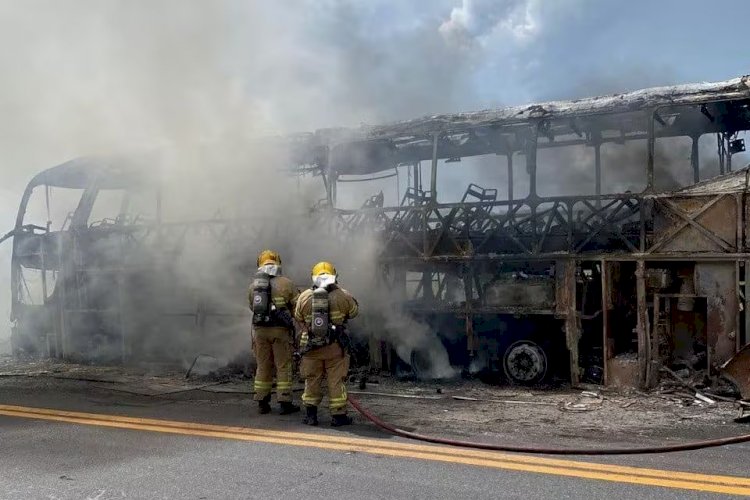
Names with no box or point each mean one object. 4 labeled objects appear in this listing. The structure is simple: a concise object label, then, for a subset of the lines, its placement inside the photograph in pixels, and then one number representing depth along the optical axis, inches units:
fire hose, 207.5
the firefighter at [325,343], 262.8
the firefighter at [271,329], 296.2
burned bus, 349.7
